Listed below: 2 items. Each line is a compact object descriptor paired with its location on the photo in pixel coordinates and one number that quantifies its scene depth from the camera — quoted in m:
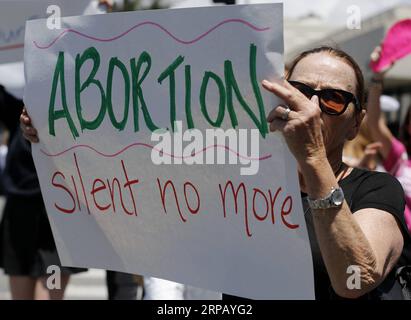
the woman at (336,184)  3.79
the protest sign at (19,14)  5.52
